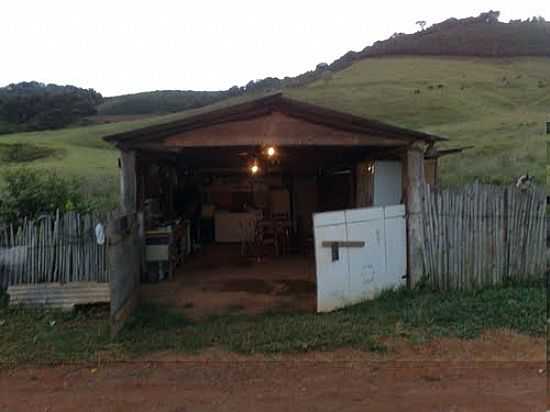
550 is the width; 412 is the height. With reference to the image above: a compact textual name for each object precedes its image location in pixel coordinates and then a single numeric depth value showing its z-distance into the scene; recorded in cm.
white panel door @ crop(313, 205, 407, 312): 760
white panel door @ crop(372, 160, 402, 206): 968
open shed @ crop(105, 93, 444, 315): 821
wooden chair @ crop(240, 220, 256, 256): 1472
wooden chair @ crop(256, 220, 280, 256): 1338
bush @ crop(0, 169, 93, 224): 866
